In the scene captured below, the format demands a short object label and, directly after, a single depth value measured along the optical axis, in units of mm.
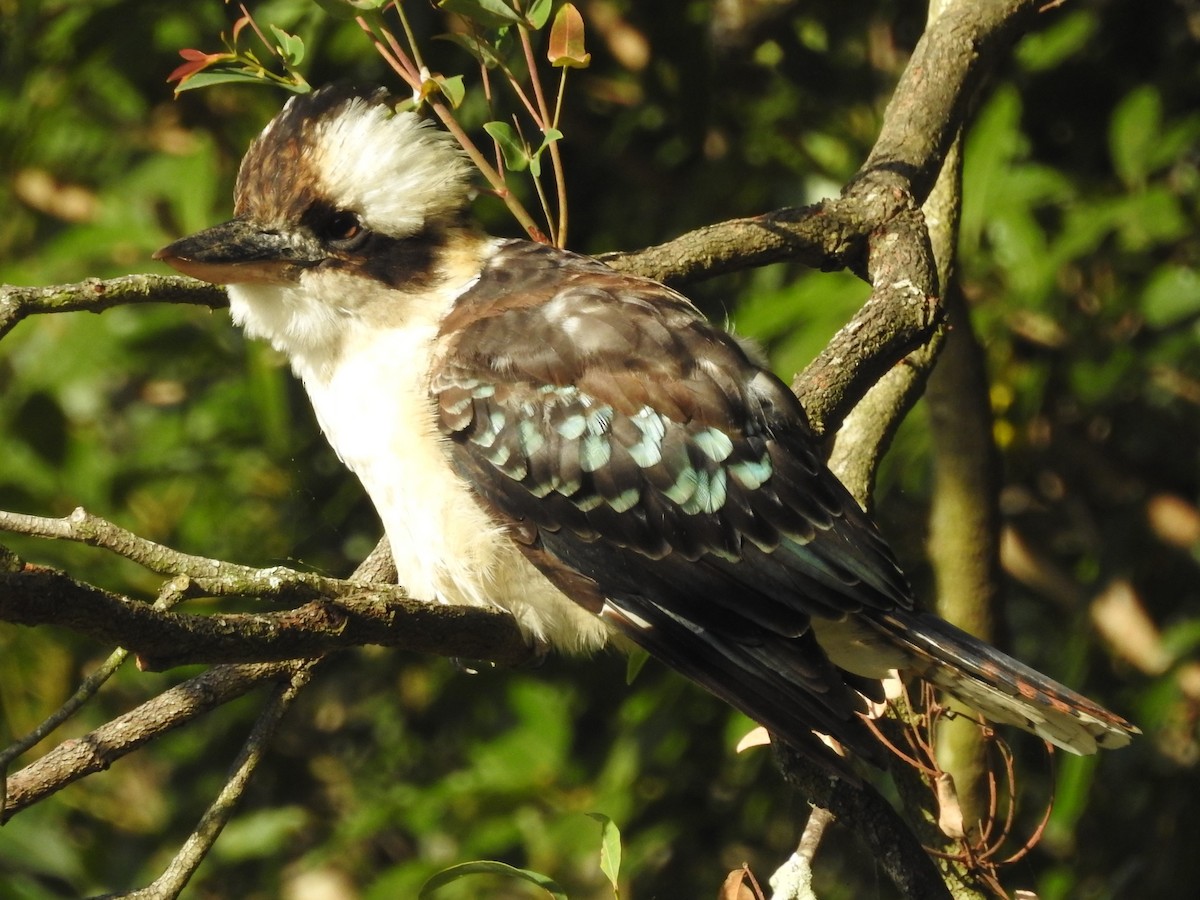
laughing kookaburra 5086
